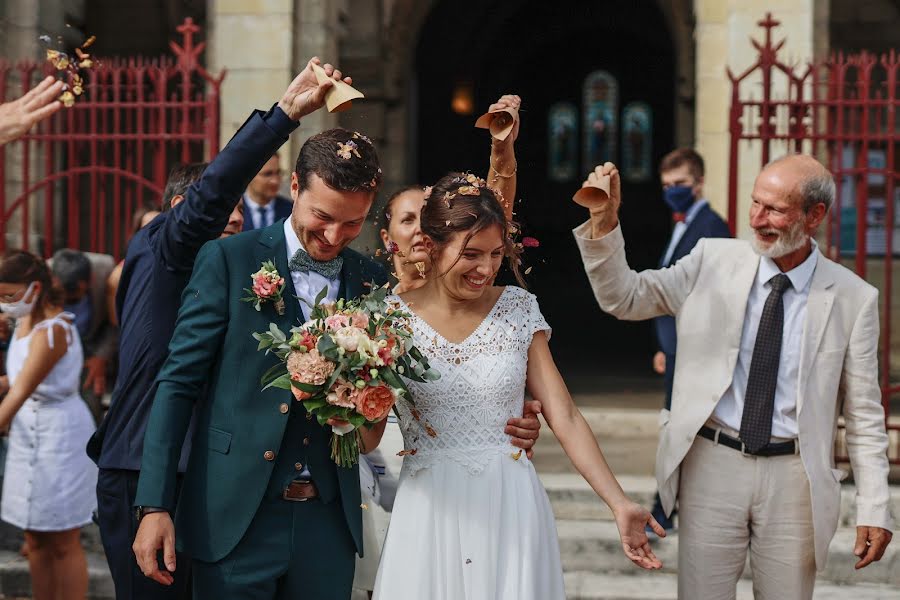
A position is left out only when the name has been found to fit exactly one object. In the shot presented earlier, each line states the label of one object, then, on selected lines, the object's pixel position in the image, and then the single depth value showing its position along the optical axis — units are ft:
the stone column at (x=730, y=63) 25.99
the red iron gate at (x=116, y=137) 23.00
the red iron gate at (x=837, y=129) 21.45
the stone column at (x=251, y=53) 28.19
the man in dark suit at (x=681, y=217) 19.45
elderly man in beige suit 12.26
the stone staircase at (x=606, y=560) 19.04
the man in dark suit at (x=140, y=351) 10.74
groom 9.62
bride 9.96
